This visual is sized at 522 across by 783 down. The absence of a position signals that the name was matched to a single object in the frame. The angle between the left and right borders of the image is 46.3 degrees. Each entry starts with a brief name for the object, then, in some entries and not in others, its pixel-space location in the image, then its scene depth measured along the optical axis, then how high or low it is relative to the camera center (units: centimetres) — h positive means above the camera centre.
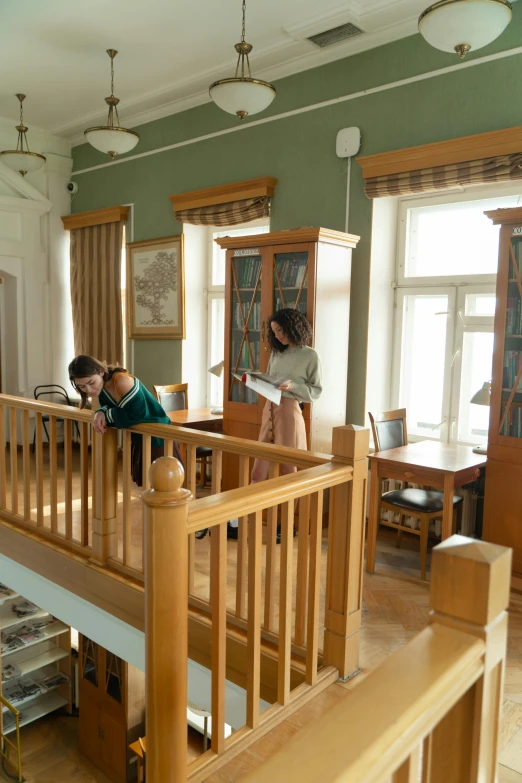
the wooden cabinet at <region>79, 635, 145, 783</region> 642 -417
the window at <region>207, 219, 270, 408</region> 616 +18
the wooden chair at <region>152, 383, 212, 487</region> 555 -66
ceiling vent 419 +207
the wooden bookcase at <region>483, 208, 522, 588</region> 348 -42
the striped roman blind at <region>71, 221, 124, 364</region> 657 +39
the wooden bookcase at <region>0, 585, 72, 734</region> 670 -396
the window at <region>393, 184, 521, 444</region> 434 +17
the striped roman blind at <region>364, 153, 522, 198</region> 375 +103
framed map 602 +38
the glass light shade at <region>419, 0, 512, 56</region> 274 +143
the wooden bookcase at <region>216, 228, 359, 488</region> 422 +19
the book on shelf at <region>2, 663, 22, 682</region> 698 -398
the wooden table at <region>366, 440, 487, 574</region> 348 -80
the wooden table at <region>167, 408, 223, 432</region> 495 -75
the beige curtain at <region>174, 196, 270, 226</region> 511 +102
